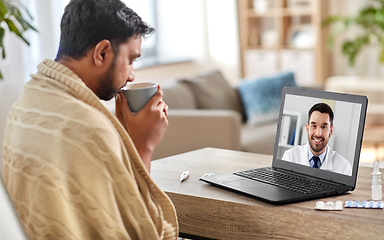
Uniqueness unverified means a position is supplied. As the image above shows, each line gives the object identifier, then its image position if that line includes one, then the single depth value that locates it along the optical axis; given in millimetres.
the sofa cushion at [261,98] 3773
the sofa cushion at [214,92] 3584
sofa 2969
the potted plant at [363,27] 4684
